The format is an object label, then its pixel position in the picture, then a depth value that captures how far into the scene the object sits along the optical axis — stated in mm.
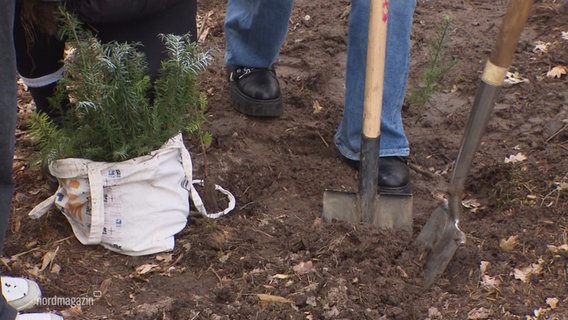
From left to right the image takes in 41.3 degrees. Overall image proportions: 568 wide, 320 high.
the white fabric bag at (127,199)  2900
